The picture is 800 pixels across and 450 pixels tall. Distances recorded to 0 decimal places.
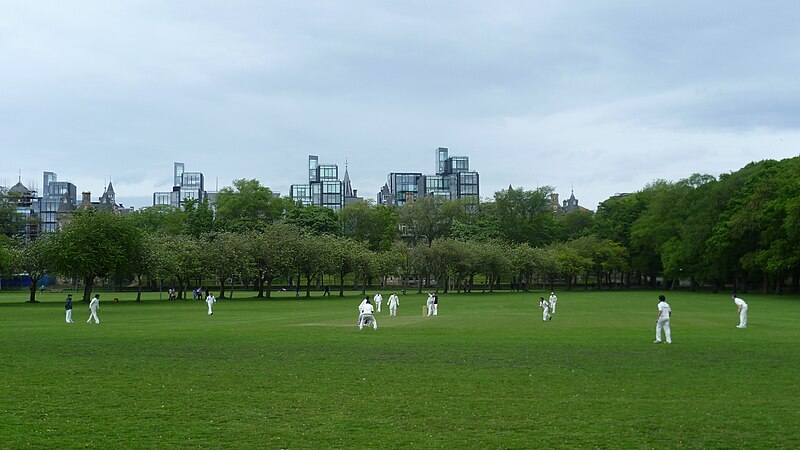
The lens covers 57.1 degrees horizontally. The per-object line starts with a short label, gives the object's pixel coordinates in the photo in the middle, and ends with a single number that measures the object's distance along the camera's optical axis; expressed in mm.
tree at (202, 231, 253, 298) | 82562
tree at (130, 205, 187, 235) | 129075
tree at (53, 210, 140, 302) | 70938
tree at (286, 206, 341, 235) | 124438
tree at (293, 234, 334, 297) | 87269
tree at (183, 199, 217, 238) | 123500
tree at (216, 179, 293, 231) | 128875
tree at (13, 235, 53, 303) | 75500
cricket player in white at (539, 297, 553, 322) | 41344
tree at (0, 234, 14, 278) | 71194
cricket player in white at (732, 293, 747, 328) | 34500
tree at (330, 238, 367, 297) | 89750
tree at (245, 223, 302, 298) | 85750
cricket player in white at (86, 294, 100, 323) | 41094
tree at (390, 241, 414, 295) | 98106
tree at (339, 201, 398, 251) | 137500
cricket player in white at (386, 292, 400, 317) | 48656
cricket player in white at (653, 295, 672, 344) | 27391
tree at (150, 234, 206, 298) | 77000
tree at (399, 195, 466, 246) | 138375
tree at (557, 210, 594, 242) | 149500
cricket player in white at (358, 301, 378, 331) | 35406
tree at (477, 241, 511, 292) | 103594
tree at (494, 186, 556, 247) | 138000
